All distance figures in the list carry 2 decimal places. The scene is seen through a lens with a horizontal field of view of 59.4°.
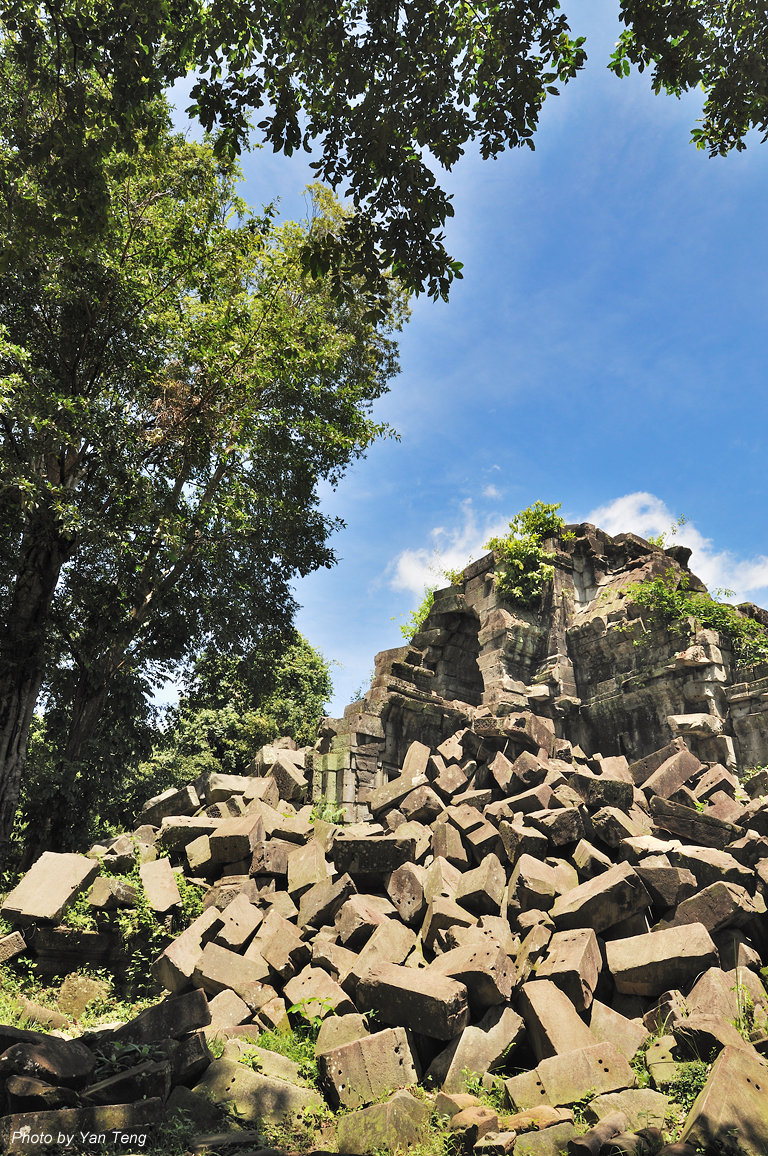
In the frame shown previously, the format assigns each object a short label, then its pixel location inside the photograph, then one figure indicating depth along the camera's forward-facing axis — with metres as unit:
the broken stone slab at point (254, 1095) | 3.99
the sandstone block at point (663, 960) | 4.69
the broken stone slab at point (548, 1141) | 3.39
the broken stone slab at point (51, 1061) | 3.66
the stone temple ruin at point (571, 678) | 9.42
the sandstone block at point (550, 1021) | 4.30
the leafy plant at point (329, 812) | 8.52
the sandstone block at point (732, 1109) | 3.15
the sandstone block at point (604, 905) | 5.23
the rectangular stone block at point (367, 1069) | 4.13
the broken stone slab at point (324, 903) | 5.98
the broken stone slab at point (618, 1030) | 4.36
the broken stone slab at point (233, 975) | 5.34
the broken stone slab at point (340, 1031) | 4.55
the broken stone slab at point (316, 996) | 4.89
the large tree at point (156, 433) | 8.55
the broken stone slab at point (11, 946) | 6.23
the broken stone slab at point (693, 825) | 6.32
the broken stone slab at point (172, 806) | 8.47
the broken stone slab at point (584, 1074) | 3.91
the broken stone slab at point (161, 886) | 6.58
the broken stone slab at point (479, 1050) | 4.31
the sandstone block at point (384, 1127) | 3.65
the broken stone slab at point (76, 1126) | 3.16
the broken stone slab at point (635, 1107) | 3.63
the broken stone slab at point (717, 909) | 5.12
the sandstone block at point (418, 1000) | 4.40
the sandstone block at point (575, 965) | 4.62
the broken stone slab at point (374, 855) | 6.35
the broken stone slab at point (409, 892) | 5.89
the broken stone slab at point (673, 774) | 7.41
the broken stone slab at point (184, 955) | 5.57
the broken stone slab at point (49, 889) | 6.20
